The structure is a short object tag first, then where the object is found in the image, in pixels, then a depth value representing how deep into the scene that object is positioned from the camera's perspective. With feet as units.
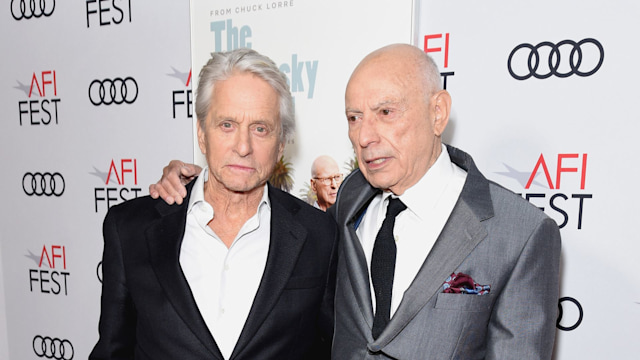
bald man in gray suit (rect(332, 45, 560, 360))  3.72
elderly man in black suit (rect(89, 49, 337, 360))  4.03
